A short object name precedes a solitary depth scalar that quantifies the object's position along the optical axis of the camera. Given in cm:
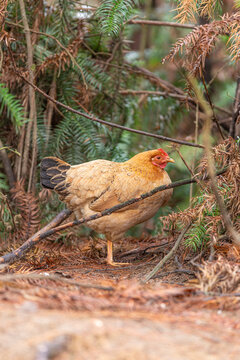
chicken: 726
